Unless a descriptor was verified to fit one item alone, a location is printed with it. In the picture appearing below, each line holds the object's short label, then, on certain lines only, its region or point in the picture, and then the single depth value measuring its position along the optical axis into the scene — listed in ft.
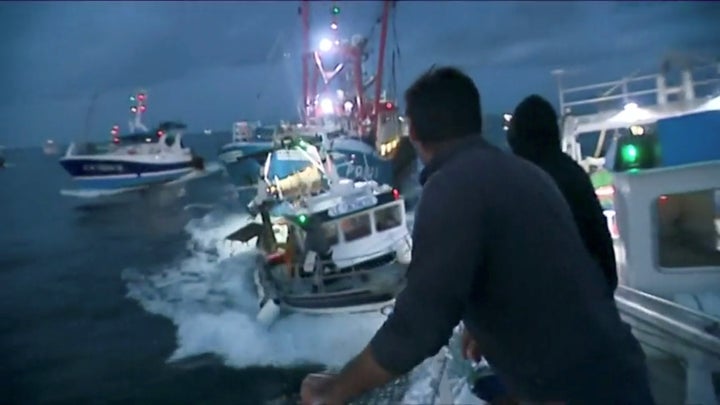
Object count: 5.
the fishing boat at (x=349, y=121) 67.36
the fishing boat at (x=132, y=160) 104.58
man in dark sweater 4.10
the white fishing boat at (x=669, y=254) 8.92
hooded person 6.79
